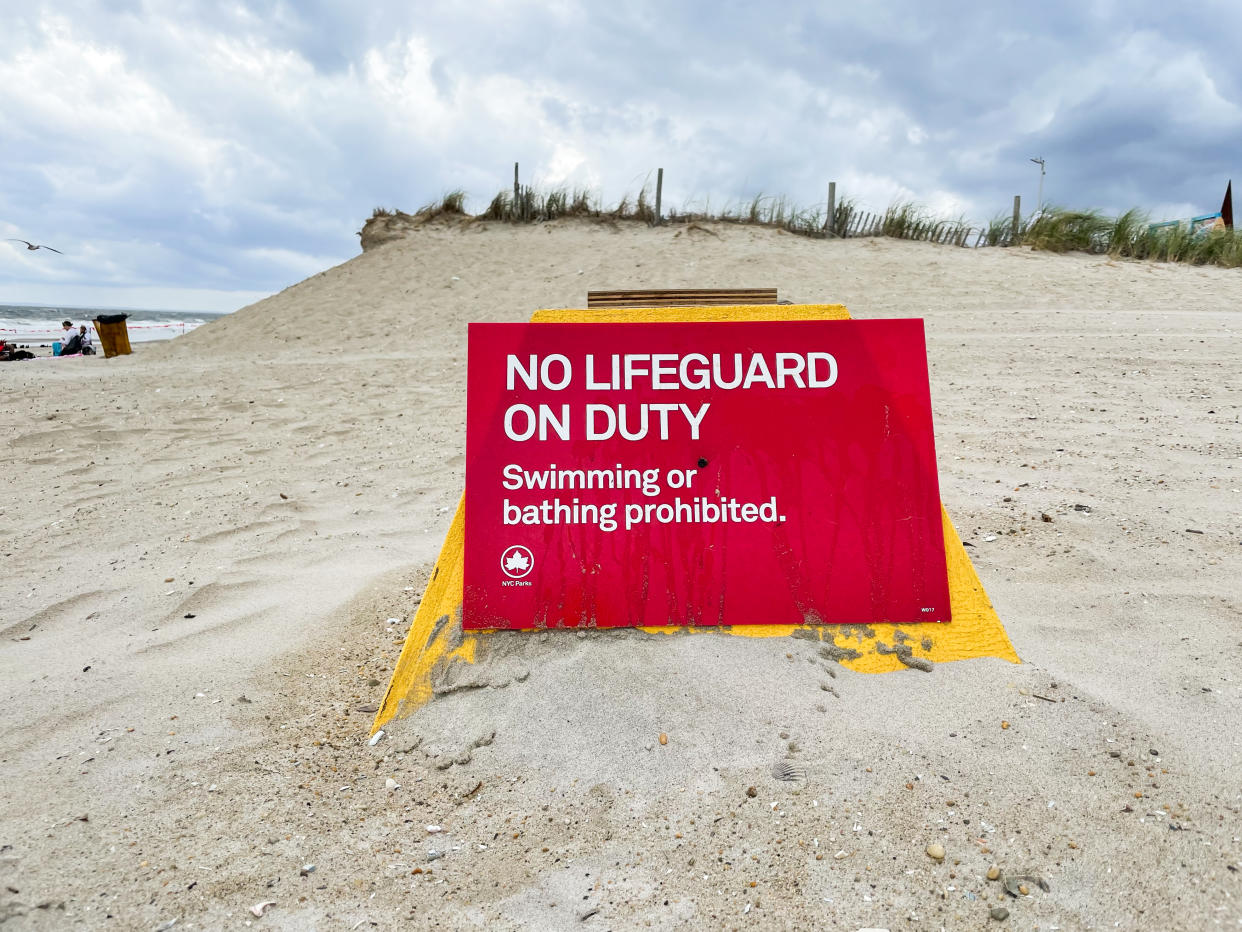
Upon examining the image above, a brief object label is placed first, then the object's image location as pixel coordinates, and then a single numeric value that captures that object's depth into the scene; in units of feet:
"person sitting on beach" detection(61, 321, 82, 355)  47.65
